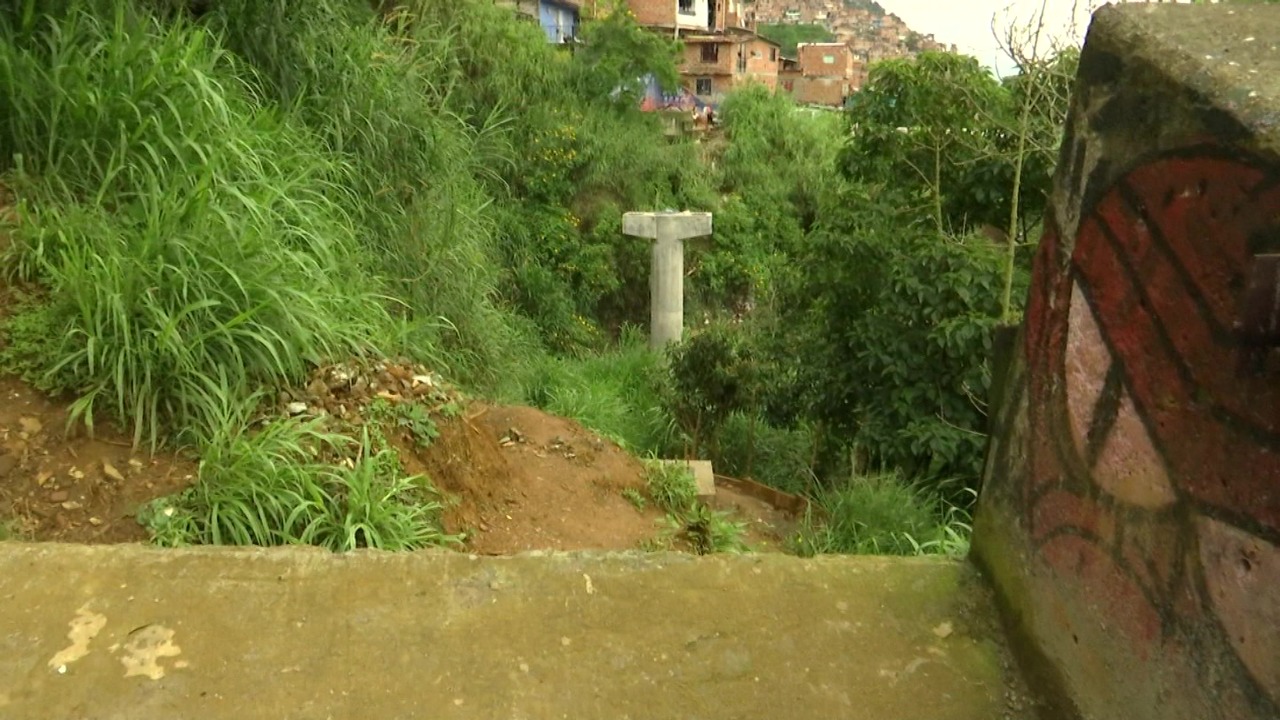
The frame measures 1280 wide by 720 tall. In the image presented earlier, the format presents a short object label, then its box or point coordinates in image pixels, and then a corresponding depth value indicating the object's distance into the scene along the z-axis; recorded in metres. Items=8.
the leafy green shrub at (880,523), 4.80
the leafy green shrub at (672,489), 5.23
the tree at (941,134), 6.40
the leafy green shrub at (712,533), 4.49
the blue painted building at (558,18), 21.08
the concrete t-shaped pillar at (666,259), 13.48
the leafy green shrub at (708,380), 8.38
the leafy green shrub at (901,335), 5.85
